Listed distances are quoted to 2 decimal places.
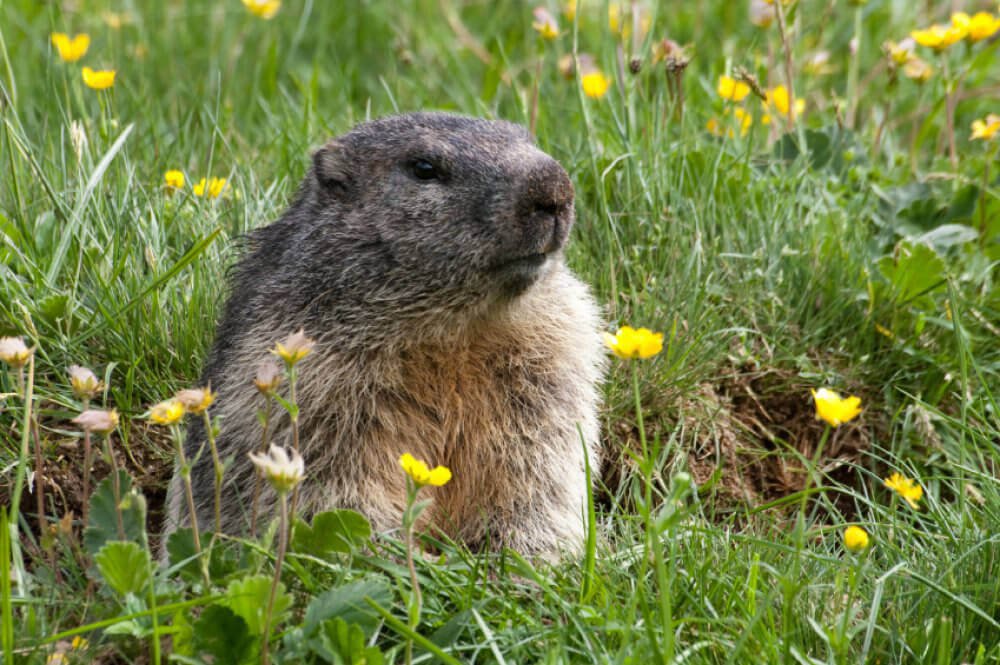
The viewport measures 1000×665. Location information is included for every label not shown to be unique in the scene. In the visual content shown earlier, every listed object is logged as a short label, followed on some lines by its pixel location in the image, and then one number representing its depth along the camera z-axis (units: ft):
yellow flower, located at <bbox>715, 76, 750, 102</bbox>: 33.42
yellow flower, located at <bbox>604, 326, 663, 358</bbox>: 18.63
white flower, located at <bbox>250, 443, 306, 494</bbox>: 16.22
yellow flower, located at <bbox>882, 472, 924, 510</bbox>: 18.75
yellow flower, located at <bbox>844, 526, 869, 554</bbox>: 17.54
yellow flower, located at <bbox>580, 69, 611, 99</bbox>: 33.32
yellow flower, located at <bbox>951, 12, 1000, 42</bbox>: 32.22
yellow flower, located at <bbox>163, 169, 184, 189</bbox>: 31.42
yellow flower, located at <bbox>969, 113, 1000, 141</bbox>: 31.04
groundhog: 23.31
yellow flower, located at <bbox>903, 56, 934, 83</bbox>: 36.22
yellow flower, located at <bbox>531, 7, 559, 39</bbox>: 33.27
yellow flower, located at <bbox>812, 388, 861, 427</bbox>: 17.72
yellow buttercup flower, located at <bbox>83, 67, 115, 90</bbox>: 29.99
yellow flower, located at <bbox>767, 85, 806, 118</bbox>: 36.45
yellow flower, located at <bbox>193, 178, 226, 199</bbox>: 30.32
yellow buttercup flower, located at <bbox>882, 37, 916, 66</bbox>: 33.68
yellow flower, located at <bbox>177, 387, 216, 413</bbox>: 18.78
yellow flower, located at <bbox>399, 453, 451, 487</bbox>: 17.48
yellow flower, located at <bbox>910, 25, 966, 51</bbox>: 32.04
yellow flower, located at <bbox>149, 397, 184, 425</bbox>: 18.53
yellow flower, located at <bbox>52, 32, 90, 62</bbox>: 32.91
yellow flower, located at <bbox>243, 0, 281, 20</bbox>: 36.19
